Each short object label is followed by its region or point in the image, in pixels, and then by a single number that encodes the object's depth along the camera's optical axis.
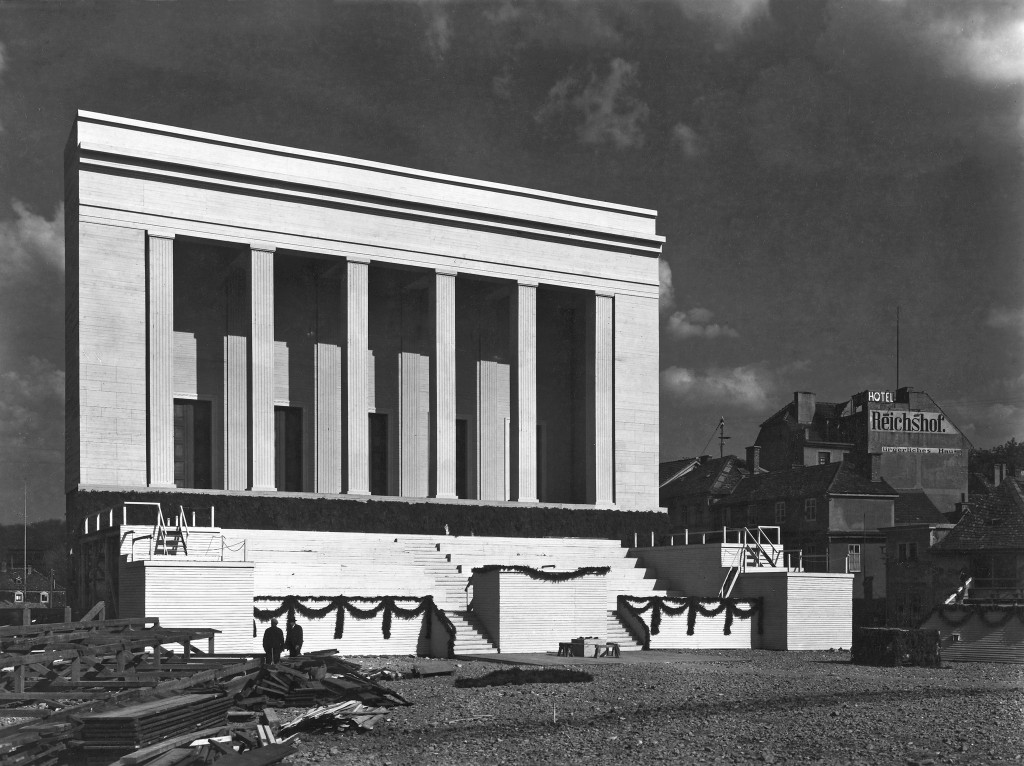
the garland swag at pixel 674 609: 33.06
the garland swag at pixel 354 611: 28.91
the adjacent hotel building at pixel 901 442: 70.75
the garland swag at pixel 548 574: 31.39
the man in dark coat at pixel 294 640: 24.61
